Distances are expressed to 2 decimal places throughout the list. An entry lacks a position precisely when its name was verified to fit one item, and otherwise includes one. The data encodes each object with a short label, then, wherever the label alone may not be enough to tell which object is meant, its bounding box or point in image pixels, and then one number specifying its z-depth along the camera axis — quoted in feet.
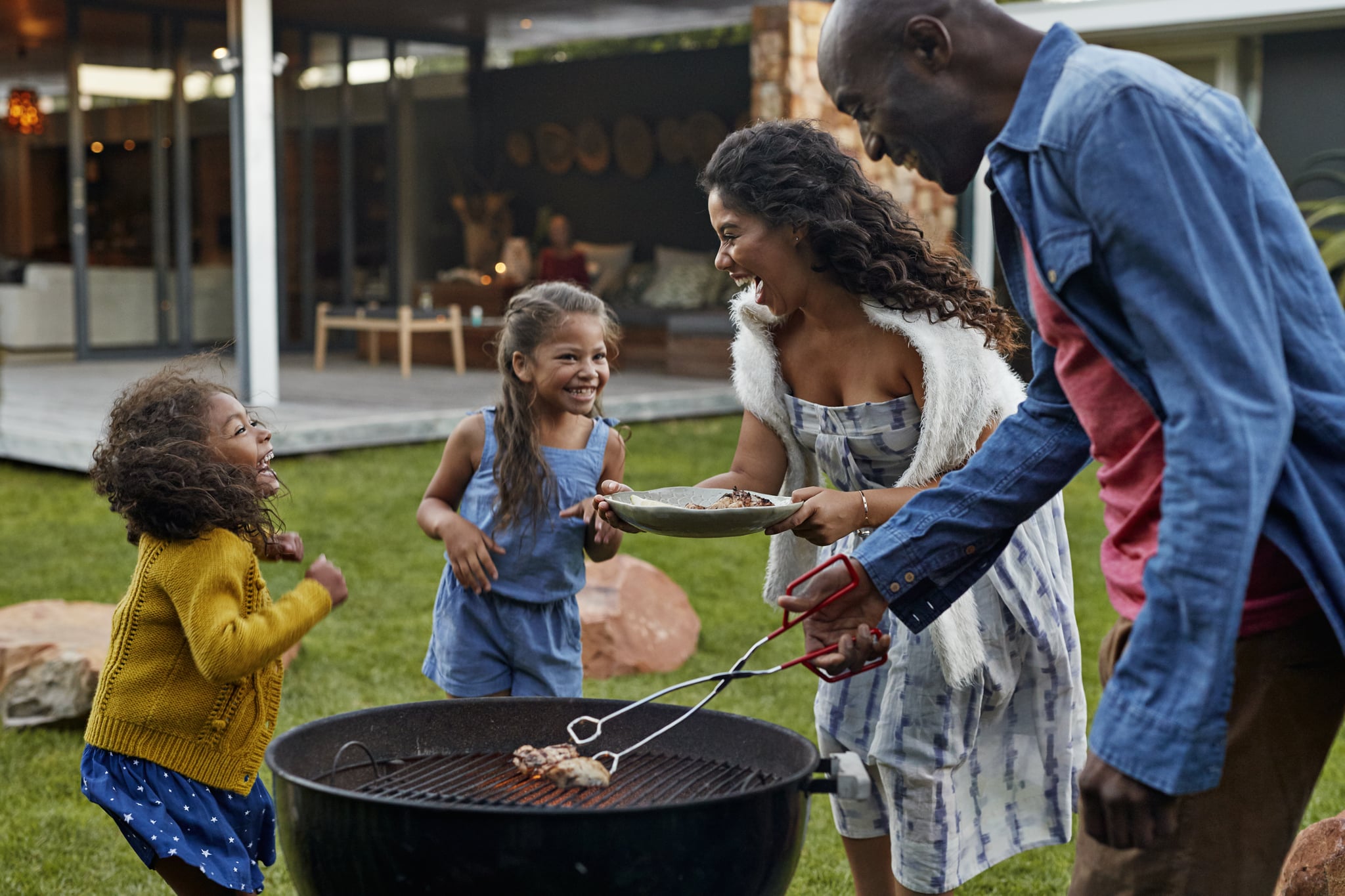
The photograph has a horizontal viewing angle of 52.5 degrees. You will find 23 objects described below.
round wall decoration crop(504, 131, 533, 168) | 50.90
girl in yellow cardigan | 7.10
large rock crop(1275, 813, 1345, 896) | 7.93
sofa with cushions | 38.45
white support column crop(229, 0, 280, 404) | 28.60
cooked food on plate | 7.32
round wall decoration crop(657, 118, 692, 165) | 47.62
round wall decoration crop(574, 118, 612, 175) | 49.52
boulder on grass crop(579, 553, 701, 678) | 15.48
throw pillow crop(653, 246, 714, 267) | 45.73
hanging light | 41.78
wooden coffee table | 37.45
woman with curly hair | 7.54
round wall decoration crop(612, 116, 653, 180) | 48.57
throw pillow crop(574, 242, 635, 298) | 46.85
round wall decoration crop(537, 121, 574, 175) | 50.14
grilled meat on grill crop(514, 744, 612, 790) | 6.32
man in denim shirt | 4.10
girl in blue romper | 9.35
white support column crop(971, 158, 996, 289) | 37.37
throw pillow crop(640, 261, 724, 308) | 43.45
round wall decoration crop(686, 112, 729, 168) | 46.65
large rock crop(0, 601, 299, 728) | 13.55
